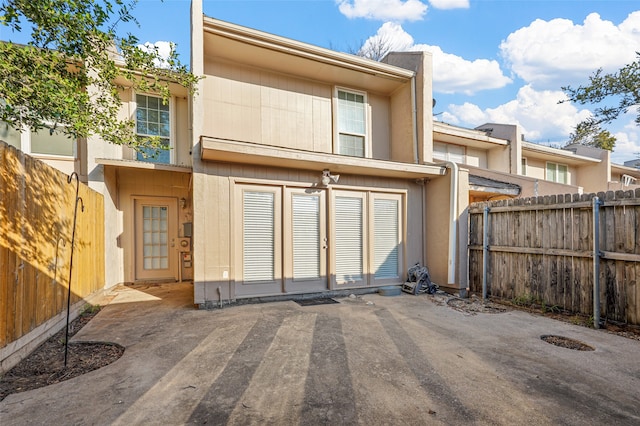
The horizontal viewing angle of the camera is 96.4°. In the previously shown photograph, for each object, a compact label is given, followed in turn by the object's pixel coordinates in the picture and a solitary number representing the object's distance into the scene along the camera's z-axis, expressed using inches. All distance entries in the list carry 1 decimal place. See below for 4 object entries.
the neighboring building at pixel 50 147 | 255.6
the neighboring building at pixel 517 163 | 336.5
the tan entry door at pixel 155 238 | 302.5
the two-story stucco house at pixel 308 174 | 208.5
